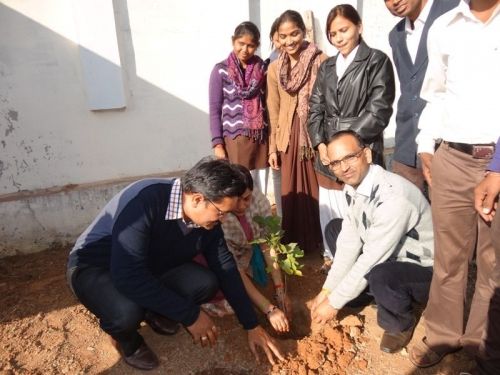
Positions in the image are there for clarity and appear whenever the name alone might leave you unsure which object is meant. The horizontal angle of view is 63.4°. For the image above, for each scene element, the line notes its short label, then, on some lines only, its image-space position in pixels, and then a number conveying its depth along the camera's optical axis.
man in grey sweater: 2.21
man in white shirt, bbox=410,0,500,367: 1.69
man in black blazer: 2.49
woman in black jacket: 2.75
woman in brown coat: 3.09
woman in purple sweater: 3.25
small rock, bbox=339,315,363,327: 2.61
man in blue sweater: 1.92
